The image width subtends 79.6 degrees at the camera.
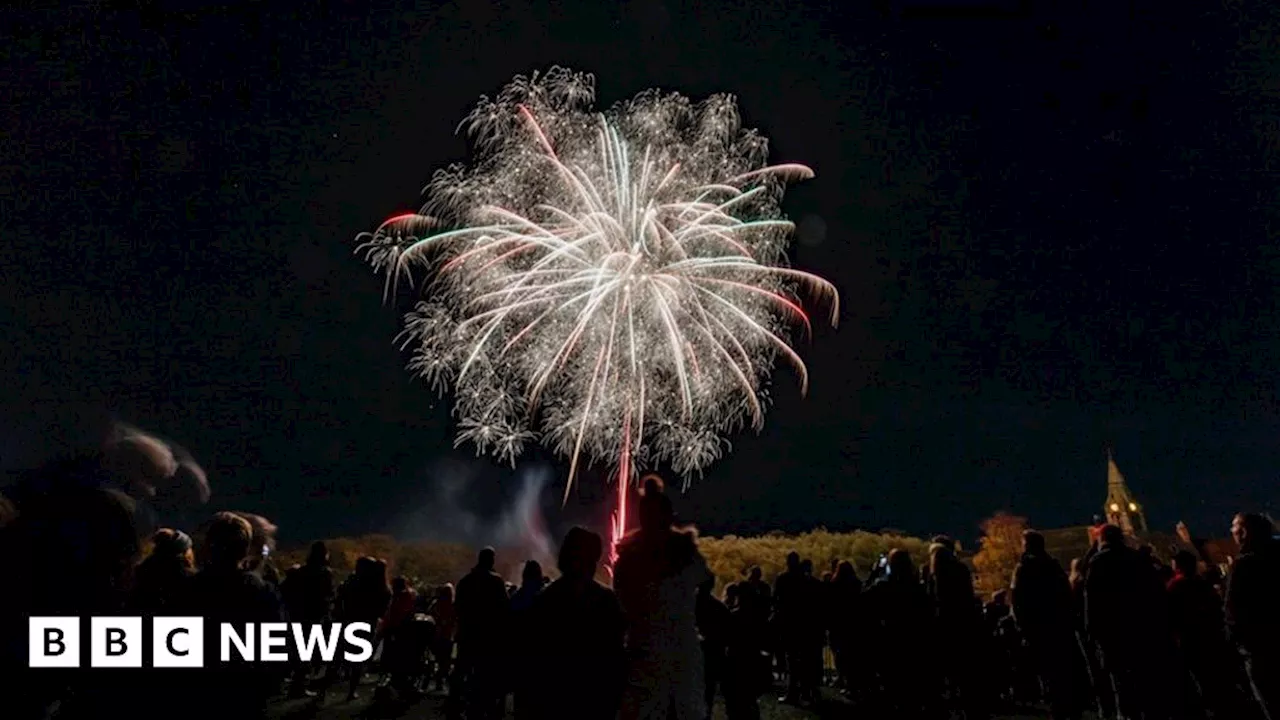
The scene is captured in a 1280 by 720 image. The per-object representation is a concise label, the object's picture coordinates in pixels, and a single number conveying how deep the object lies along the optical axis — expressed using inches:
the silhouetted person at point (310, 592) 421.4
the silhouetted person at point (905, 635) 336.8
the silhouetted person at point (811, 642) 443.8
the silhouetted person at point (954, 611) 340.5
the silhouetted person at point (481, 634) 307.9
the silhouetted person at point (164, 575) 193.9
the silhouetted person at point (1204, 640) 346.3
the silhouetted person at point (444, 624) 491.8
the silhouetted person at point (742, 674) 285.1
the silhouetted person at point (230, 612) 179.8
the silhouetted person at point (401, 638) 448.5
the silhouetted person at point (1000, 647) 474.0
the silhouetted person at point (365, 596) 431.5
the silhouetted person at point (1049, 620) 336.8
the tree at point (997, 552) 3823.8
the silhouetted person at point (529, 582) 233.1
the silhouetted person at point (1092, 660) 333.7
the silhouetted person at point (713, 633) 280.5
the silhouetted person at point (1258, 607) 253.3
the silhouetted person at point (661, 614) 204.4
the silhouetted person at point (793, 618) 443.8
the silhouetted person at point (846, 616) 423.5
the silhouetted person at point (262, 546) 317.7
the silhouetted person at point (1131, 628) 287.6
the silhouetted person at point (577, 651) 179.0
